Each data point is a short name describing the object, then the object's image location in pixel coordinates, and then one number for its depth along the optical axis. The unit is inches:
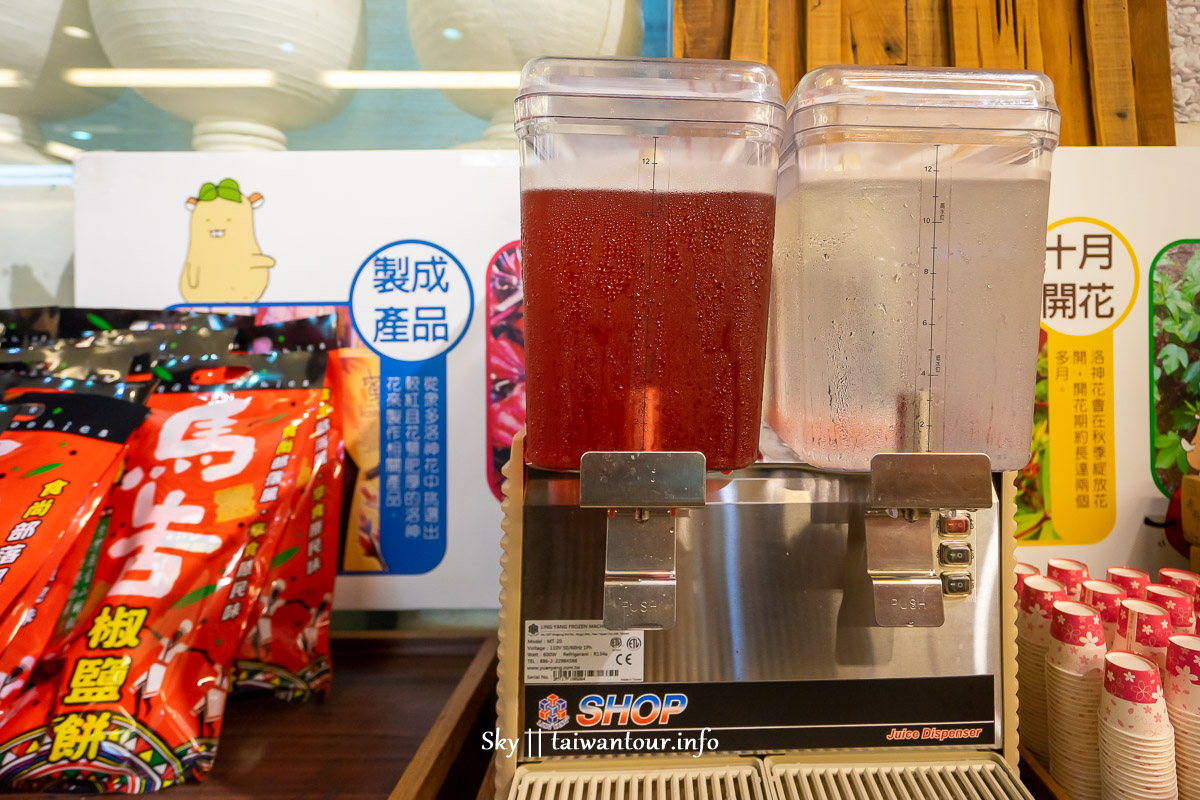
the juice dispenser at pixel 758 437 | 25.0
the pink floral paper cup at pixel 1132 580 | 35.9
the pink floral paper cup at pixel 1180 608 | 32.9
